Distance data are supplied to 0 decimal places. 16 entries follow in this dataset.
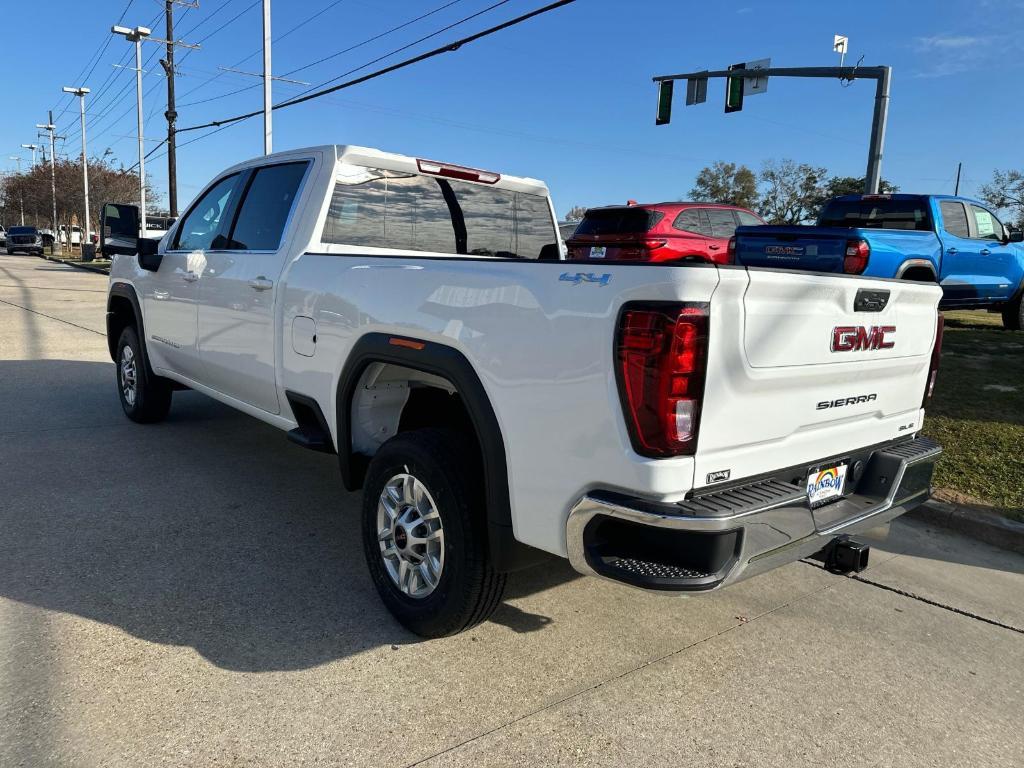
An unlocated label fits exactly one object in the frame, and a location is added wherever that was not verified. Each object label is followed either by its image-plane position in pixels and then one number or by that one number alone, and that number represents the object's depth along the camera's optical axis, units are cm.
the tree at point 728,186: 6512
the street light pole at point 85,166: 4800
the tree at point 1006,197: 5078
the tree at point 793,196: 6191
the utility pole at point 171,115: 2788
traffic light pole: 1575
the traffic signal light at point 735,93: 1773
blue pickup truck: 880
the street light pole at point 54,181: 5730
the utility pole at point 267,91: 2038
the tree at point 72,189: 5569
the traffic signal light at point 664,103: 1891
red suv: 1262
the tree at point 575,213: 5407
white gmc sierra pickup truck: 226
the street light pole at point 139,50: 3112
